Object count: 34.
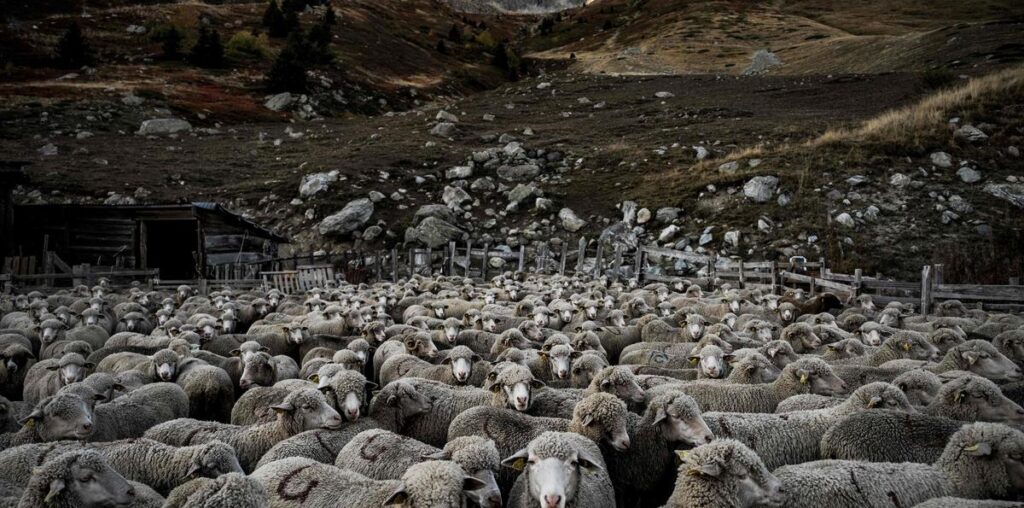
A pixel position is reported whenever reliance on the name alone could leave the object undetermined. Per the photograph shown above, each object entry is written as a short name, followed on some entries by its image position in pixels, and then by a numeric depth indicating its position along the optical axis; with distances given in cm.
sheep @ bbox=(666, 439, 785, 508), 418
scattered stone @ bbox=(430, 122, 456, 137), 4572
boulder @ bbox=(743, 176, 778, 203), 2700
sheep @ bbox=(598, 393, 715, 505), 544
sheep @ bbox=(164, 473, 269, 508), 377
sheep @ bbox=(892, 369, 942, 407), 651
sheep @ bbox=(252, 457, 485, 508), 401
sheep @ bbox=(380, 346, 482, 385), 796
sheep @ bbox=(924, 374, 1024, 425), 570
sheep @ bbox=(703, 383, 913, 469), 559
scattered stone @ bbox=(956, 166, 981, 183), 2480
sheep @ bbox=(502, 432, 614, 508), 423
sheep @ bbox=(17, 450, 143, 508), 417
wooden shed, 2486
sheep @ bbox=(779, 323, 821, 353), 1025
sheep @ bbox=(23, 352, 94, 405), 792
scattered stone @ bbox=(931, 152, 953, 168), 2612
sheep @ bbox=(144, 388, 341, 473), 593
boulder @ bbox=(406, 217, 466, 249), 3040
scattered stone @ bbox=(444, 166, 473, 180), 3722
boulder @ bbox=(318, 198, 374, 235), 3122
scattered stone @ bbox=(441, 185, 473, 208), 3422
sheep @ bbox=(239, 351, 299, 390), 788
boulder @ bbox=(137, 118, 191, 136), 4375
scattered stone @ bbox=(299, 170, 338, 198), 3388
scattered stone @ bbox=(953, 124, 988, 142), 2725
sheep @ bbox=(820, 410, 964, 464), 516
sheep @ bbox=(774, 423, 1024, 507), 439
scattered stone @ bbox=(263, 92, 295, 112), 5309
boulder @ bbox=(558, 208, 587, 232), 3089
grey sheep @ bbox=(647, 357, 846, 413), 684
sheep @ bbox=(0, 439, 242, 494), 493
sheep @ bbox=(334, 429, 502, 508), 454
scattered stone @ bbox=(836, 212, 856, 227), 2370
